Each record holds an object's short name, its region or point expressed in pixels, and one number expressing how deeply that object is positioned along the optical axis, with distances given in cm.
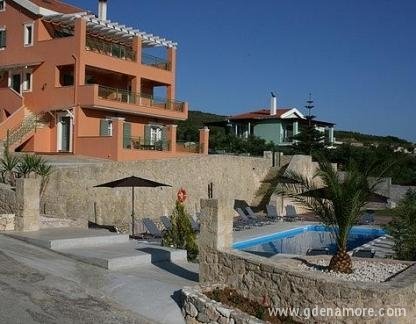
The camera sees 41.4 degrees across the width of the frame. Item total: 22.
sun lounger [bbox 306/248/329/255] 1766
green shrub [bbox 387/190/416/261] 1396
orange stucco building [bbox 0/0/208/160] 2992
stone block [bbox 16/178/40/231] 1432
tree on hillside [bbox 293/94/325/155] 4853
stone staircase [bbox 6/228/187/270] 1185
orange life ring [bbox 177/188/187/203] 1649
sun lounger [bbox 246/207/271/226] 2614
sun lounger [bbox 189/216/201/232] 2049
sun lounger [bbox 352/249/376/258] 1570
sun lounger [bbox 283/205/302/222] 2789
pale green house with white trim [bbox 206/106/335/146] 5869
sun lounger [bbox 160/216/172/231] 1962
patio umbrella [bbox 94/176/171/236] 1811
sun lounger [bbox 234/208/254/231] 2432
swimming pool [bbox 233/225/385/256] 2128
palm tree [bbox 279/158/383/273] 1101
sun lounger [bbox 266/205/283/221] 2793
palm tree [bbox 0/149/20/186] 1869
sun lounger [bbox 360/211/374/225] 2603
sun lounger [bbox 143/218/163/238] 1889
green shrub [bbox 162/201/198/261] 1551
